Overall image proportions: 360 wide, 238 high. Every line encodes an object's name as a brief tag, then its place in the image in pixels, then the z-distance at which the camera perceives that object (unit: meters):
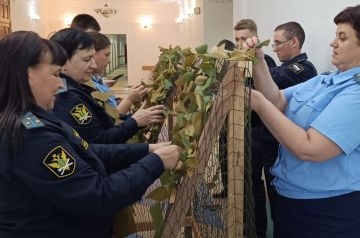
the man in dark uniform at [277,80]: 2.24
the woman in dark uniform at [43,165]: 0.93
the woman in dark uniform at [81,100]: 1.42
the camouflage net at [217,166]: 1.03
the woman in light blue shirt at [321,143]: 1.09
